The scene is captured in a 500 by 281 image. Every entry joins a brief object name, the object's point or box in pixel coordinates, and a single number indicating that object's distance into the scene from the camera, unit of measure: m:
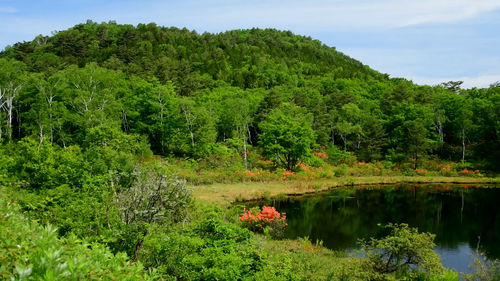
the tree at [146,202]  11.50
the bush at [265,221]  21.89
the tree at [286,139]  42.19
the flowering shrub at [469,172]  45.62
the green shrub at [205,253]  9.98
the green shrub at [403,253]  12.94
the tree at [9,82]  41.25
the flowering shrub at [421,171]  46.38
